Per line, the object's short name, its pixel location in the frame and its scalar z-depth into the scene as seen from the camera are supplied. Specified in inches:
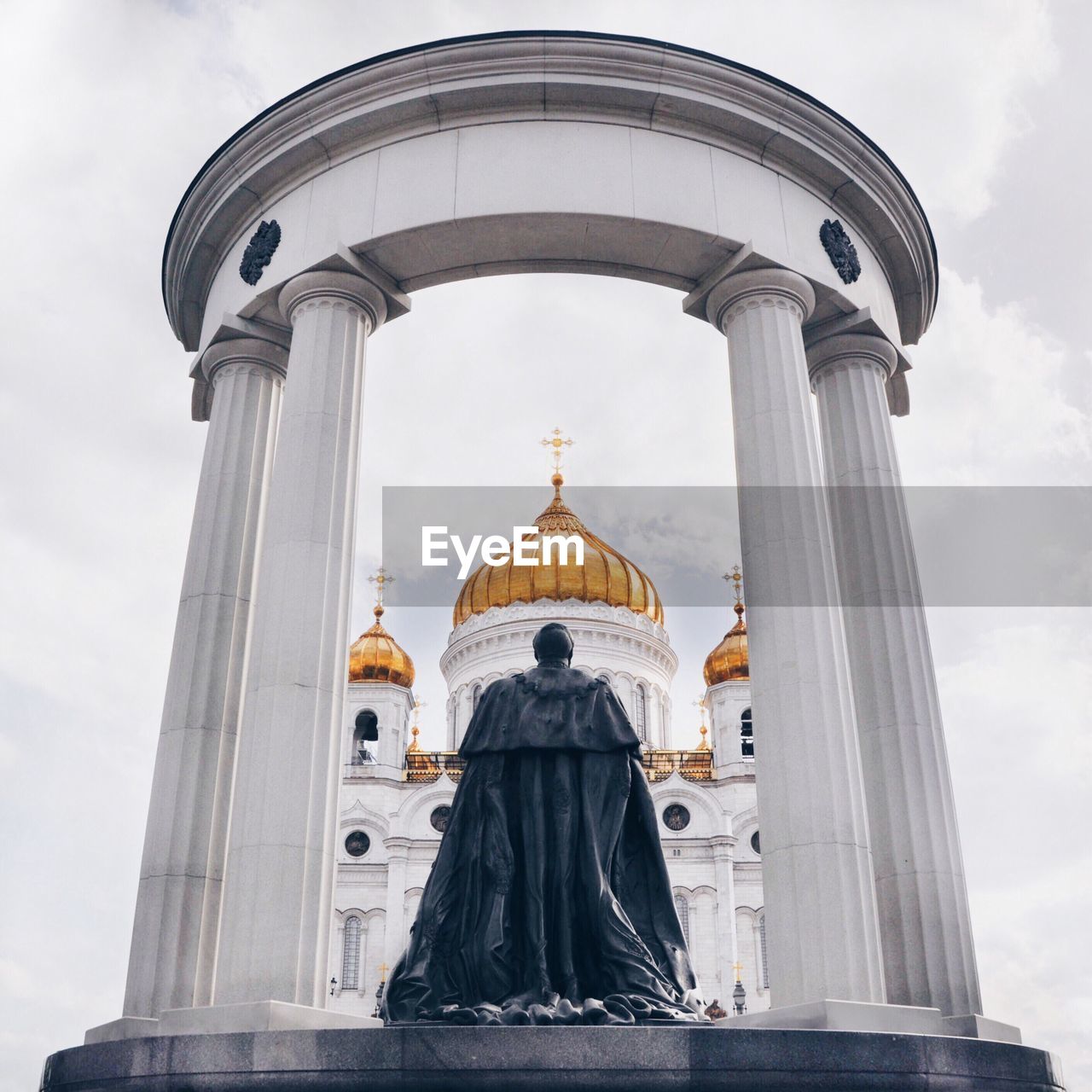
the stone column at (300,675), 505.7
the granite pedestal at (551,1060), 323.9
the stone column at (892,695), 567.5
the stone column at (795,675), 506.6
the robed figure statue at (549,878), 370.3
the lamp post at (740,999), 2070.6
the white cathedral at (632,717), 2278.5
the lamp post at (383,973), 2135.3
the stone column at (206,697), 566.6
